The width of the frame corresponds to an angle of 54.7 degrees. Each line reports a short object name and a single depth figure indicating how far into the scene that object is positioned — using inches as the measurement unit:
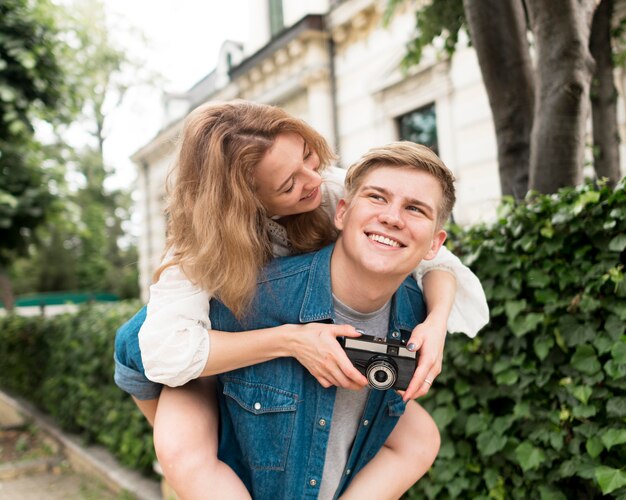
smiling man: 76.1
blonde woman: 71.9
